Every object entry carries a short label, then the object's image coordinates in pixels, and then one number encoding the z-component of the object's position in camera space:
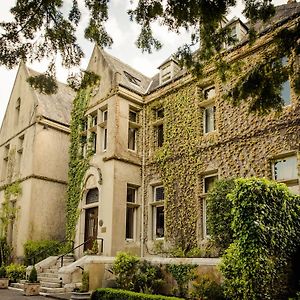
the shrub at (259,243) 8.01
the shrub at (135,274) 11.24
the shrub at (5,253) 19.69
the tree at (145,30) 6.37
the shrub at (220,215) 11.38
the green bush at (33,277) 13.15
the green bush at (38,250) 17.80
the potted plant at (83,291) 11.33
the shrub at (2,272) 16.20
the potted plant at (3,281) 15.46
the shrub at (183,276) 10.45
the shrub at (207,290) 9.22
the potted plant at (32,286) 12.88
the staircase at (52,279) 13.19
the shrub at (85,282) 11.83
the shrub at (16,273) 16.41
